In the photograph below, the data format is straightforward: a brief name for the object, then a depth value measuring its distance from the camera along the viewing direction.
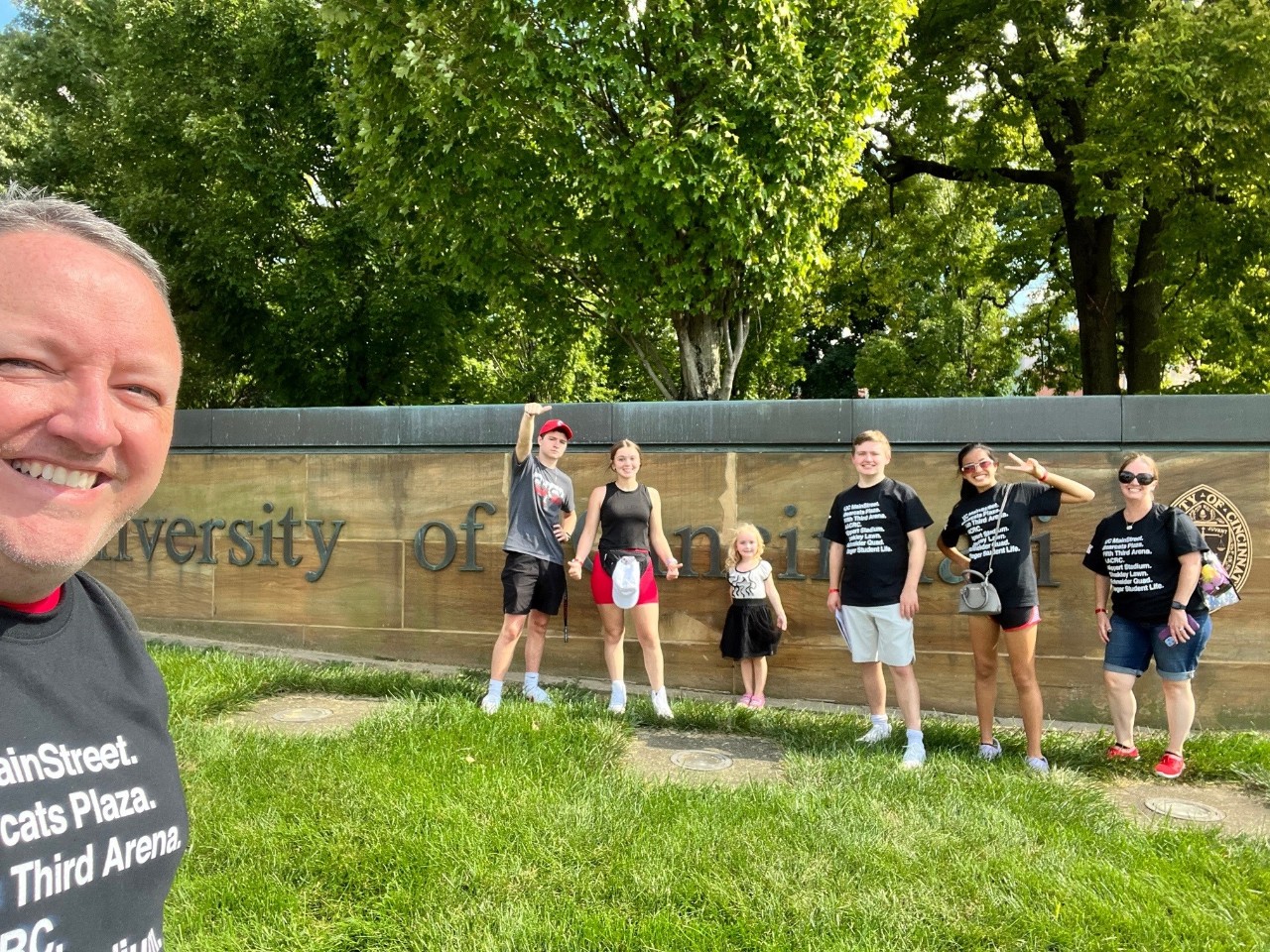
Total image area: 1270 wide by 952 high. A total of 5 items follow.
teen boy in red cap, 5.95
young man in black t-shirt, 5.12
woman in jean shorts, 4.81
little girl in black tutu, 6.20
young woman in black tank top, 5.86
